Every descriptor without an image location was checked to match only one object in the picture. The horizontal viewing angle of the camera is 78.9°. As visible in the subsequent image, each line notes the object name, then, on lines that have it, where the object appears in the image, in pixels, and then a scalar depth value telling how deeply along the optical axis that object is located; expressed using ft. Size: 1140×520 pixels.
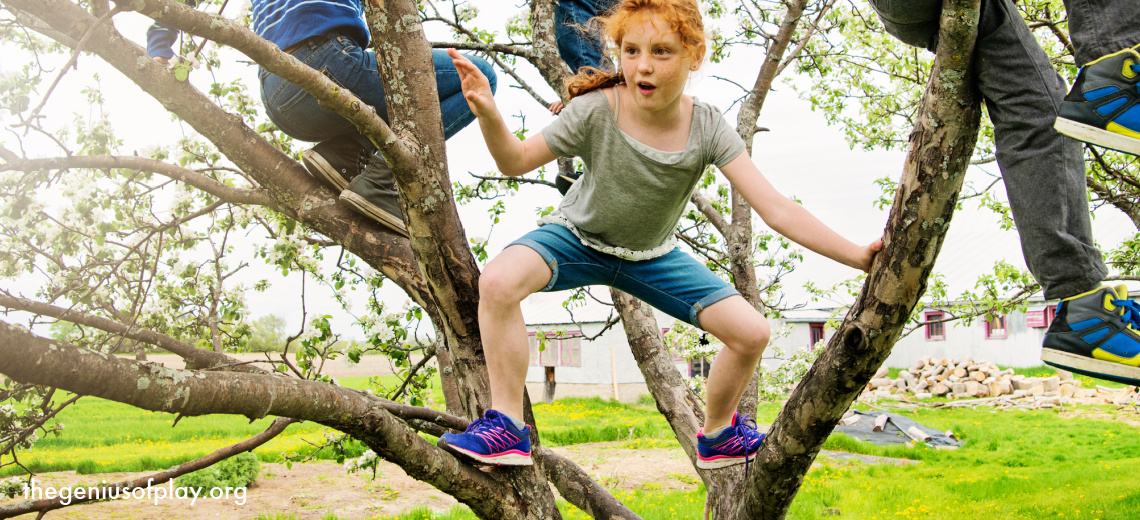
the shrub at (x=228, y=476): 31.24
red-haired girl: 7.00
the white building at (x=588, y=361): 73.49
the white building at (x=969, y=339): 65.72
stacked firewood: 55.01
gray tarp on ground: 39.65
